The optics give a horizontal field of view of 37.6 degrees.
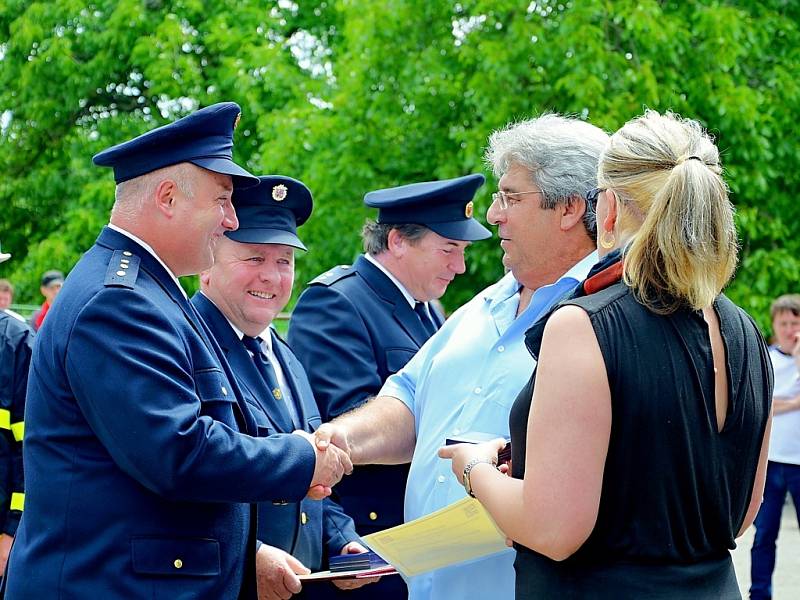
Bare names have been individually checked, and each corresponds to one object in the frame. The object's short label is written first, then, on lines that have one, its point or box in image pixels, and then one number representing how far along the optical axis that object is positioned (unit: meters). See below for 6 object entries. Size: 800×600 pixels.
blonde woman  2.30
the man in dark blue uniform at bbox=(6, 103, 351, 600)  2.74
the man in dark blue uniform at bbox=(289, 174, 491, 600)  4.53
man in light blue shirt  3.21
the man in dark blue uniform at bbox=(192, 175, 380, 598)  3.81
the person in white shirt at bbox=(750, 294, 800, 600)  7.82
